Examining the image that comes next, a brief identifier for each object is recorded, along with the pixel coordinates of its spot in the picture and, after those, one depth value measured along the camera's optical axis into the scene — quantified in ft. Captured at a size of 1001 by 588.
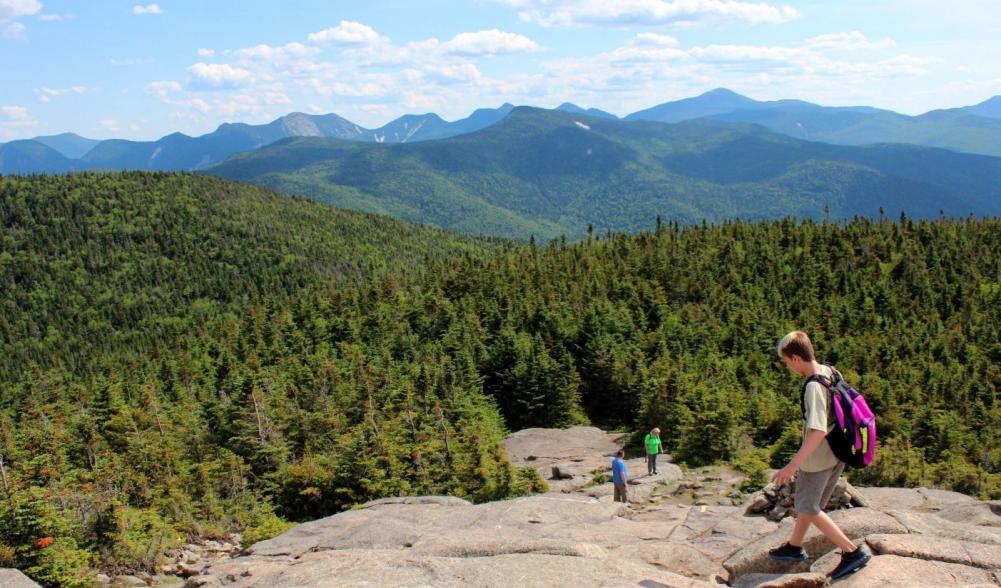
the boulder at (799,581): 32.24
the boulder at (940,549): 33.37
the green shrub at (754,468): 90.89
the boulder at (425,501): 73.00
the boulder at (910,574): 30.90
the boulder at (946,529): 38.75
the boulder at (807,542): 37.01
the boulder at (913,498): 63.52
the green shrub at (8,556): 61.52
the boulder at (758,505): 55.42
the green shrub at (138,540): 69.67
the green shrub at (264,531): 78.89
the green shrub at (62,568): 60.95
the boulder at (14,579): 46.70
